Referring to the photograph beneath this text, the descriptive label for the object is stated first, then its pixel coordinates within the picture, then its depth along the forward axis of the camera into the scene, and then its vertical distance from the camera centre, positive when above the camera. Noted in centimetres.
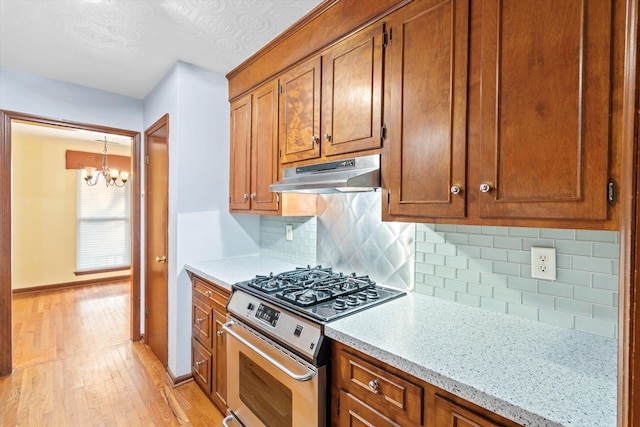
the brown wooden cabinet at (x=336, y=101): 146 +58
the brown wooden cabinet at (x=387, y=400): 88 -60
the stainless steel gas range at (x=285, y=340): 129 -61
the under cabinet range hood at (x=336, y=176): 142 +17
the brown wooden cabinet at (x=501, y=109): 87 +34
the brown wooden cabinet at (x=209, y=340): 199 -90
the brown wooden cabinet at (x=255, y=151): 212 +43
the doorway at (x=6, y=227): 246 -15
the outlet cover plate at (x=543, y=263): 120 -20
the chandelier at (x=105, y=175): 502 +55
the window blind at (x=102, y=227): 525 -32
